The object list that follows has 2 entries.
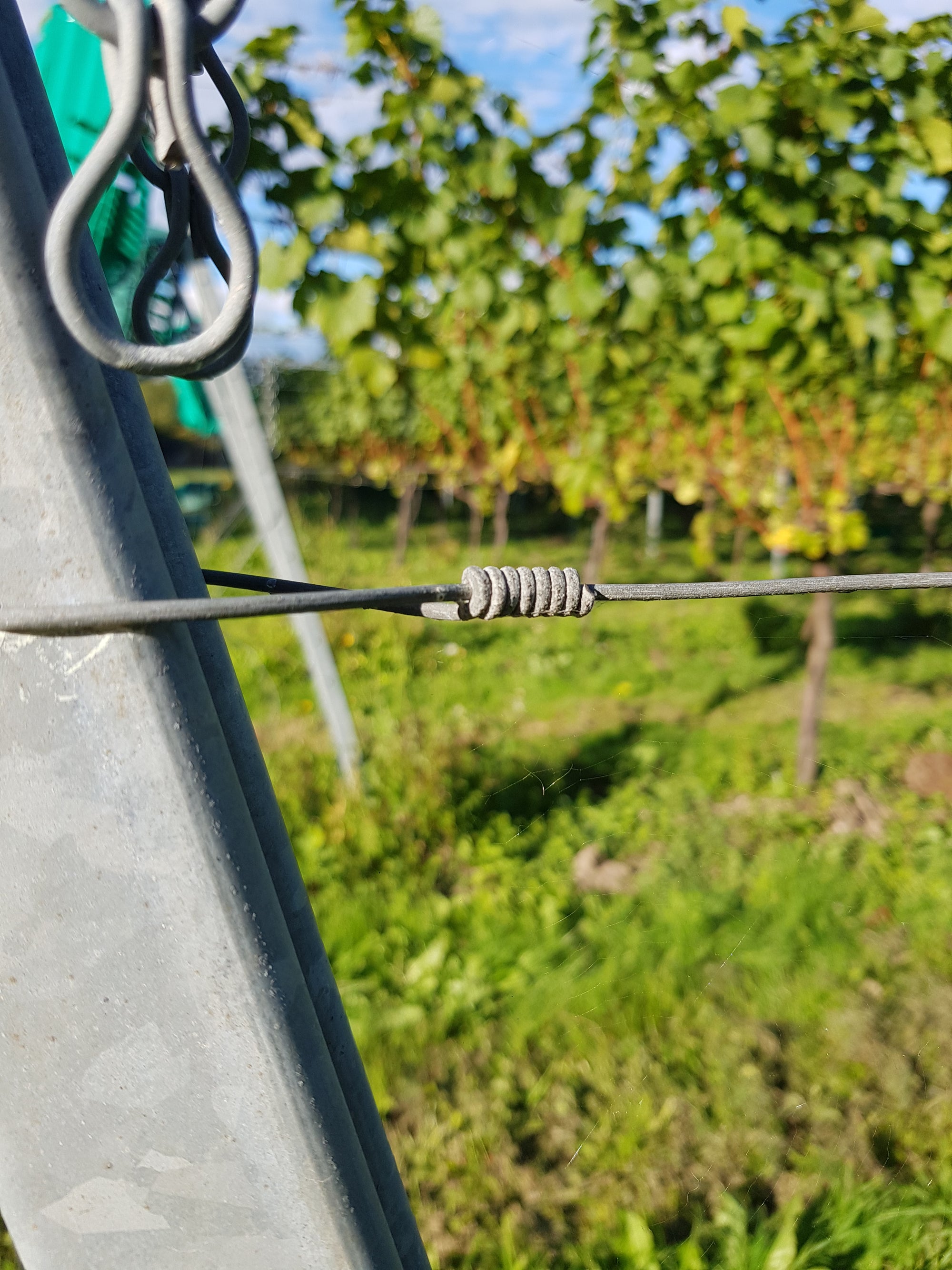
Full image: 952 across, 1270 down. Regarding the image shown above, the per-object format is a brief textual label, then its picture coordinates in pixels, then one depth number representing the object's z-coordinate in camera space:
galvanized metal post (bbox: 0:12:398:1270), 0.11
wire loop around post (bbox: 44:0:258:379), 0.09
